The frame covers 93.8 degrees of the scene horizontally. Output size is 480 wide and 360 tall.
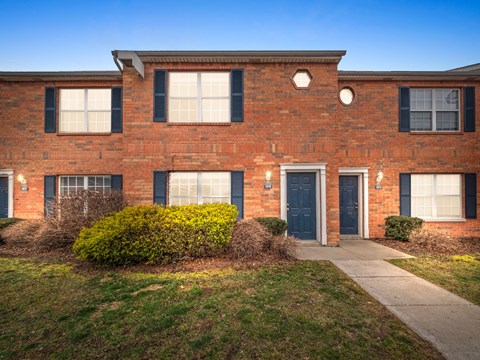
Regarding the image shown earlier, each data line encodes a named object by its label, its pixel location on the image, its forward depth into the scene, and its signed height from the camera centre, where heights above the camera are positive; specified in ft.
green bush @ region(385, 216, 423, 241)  25.12 -4.85
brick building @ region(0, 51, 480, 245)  24.57 +5.23
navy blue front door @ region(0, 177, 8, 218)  27.55 -2.07
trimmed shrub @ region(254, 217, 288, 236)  21.67 -4.04
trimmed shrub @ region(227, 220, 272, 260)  18.06 -4.77
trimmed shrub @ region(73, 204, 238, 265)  16.37 -4.03
